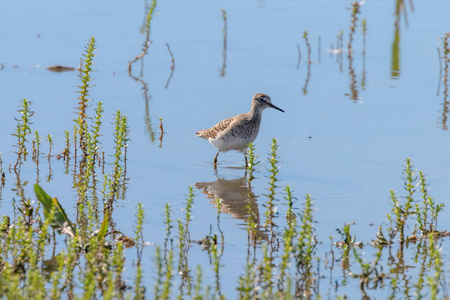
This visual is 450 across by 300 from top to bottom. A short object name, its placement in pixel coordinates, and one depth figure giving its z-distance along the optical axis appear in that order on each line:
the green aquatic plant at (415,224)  8.27
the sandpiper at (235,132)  12.52
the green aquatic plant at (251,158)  8.91
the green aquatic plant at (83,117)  10.53
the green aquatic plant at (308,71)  15.89
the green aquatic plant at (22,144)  10.02
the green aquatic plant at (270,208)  8.20
